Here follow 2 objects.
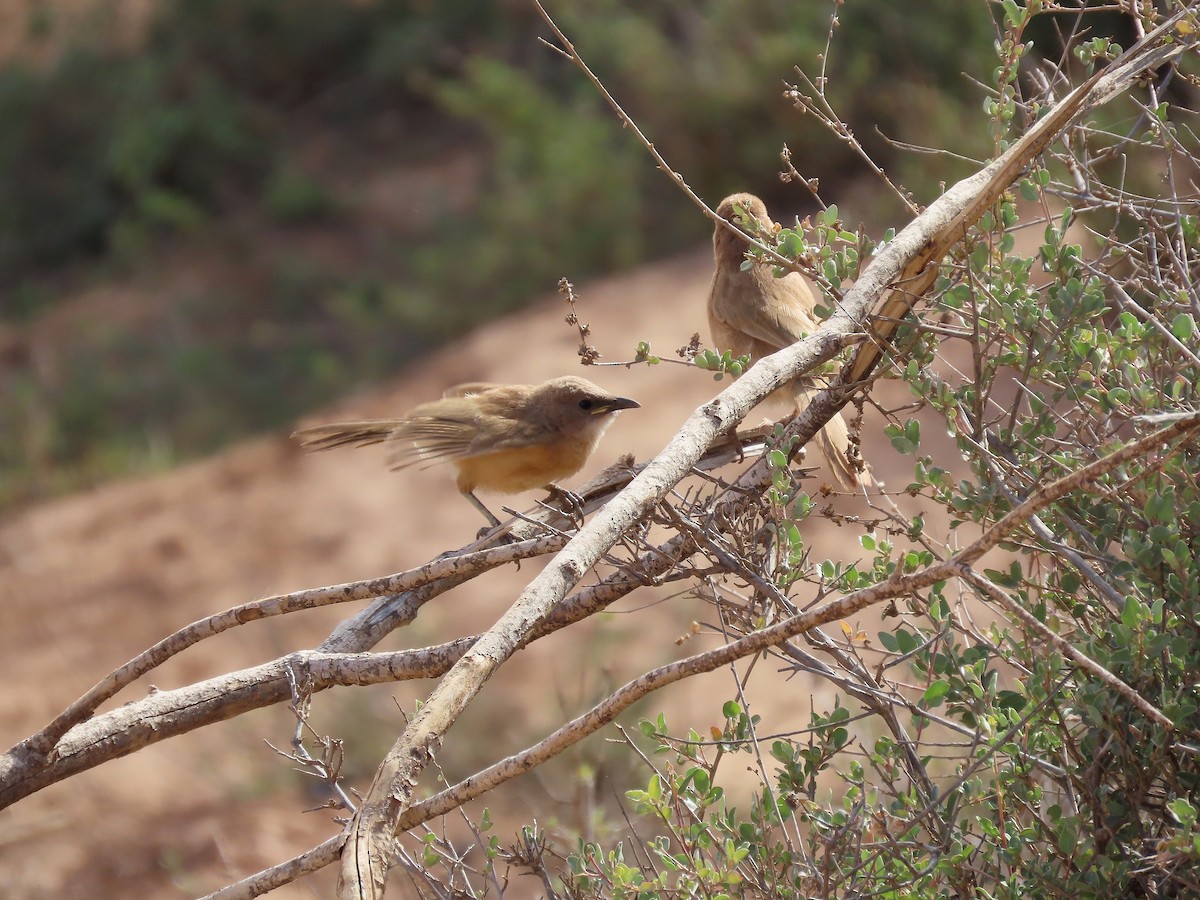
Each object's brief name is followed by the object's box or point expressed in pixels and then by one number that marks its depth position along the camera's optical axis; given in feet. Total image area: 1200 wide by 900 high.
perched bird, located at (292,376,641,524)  29.68
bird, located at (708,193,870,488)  30.73
